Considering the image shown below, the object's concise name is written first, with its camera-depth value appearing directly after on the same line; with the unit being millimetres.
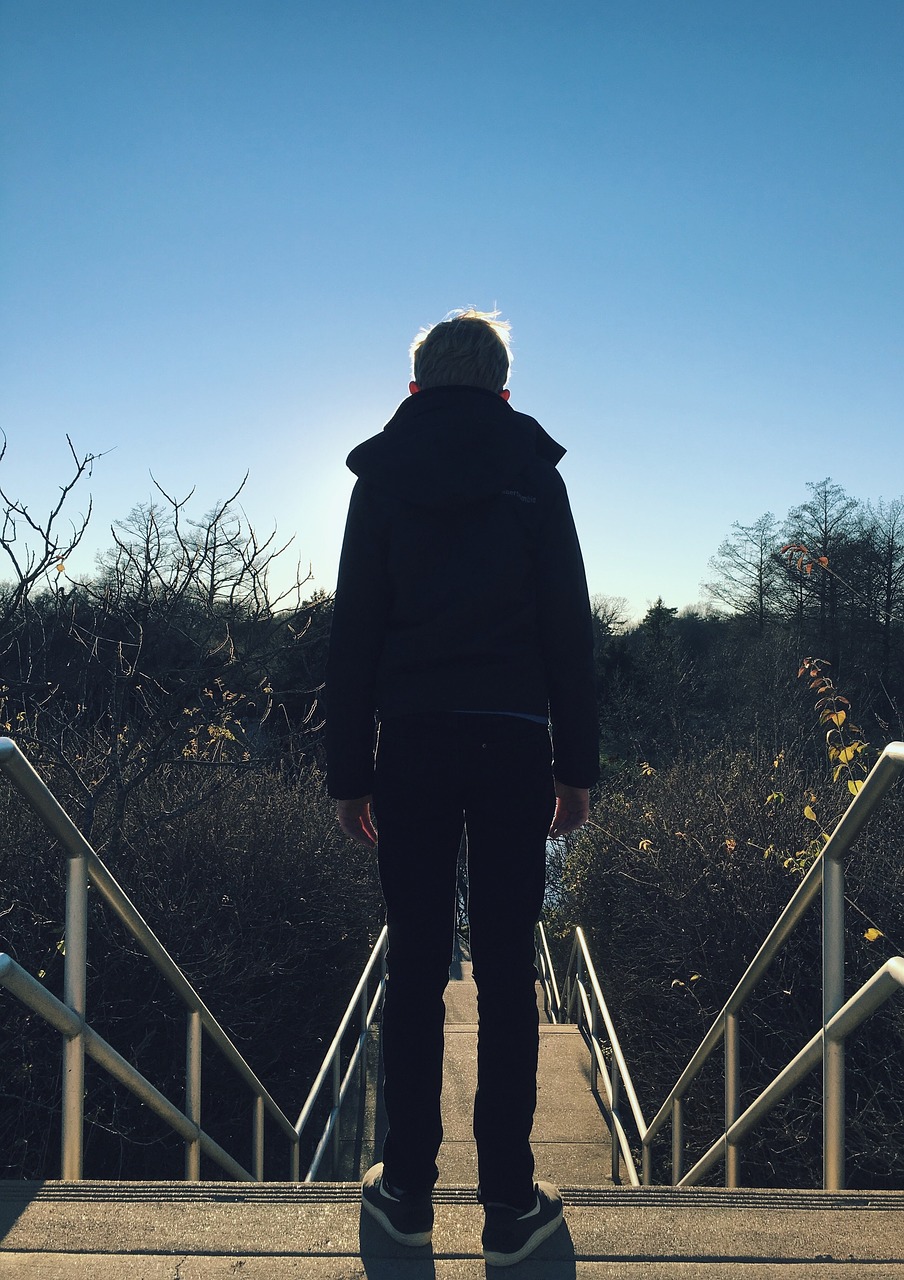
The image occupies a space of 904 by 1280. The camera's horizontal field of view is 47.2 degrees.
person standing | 1832
